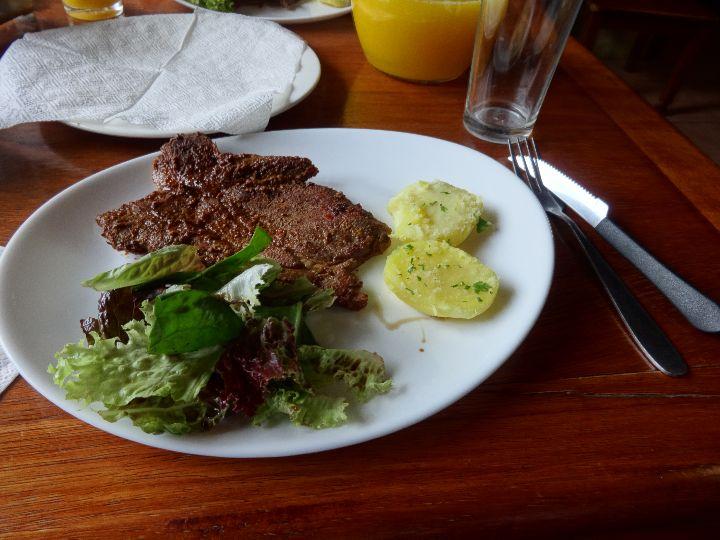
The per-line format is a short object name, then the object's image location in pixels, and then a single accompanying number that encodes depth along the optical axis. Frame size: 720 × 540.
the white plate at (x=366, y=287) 0.25
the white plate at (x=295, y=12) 0.58
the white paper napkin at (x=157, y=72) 0.41
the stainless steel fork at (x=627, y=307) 0.30
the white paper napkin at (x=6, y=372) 0.27
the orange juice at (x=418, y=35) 0.46
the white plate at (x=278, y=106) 0.40
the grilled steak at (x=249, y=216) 0.32
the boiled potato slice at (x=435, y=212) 0.34
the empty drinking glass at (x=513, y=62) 0.42
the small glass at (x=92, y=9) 0.54
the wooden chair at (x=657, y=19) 1.02
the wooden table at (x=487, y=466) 0.24
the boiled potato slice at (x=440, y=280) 0.30
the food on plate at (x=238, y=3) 0.57
